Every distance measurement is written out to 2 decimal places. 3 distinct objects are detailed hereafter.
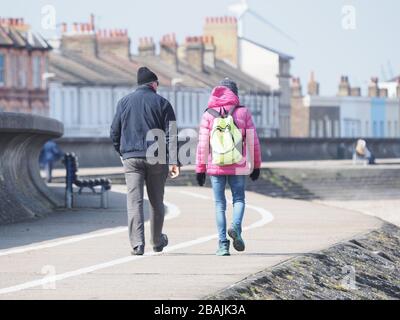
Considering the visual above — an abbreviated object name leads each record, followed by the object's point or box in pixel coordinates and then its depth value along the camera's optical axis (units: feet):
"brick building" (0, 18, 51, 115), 303.89
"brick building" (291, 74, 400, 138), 444.96
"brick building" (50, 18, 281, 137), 335.67
